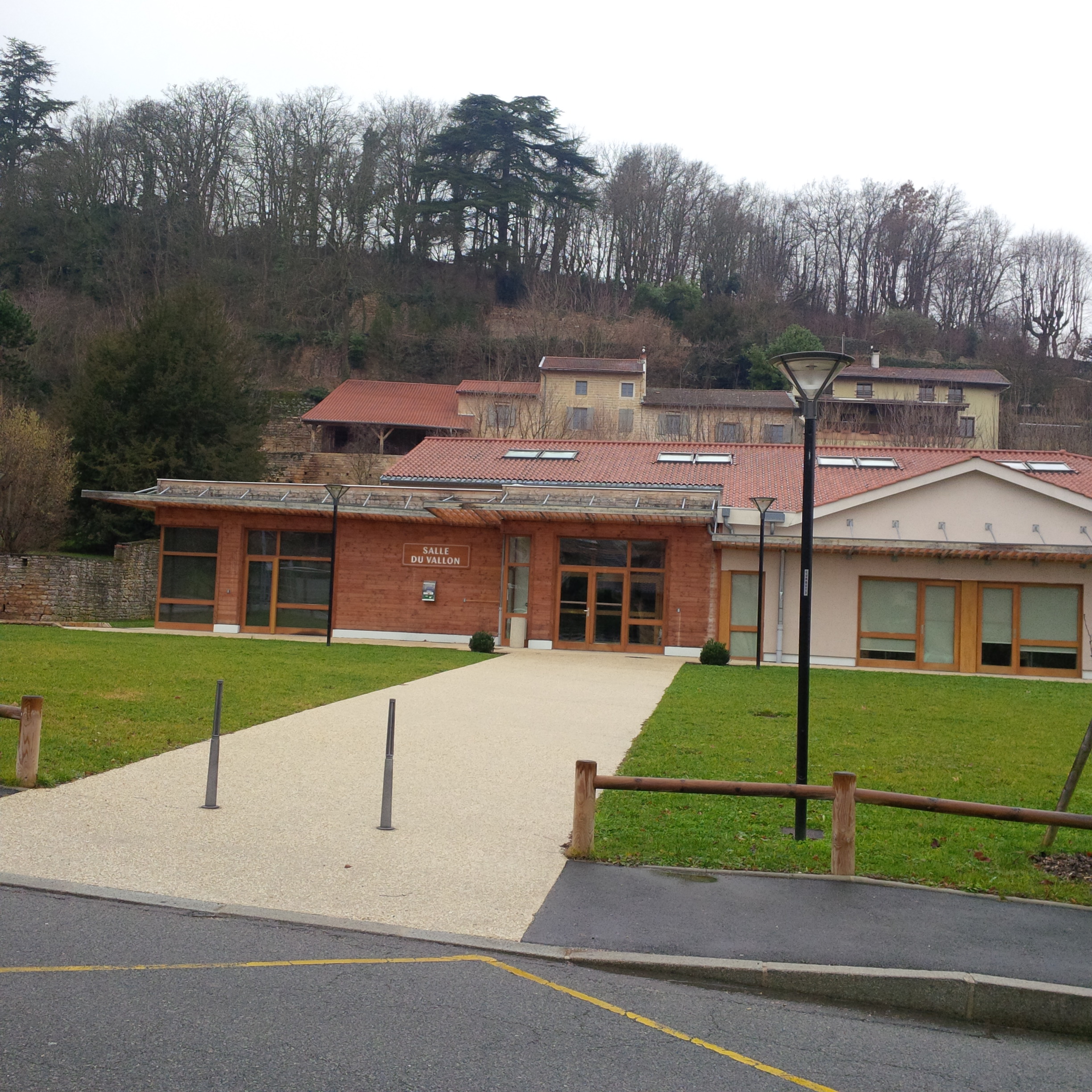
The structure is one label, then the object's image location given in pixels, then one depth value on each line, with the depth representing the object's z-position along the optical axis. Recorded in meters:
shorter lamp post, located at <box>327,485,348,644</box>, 24.78
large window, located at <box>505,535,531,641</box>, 27.14
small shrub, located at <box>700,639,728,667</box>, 24.11
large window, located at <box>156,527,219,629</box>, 28.52
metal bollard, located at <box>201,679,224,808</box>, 7.91
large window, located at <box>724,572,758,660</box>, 26.20
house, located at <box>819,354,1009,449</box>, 52.19
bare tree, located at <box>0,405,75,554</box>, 30.33
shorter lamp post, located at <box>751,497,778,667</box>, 23.03
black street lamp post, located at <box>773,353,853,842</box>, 7.77
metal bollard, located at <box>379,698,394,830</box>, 7.57
